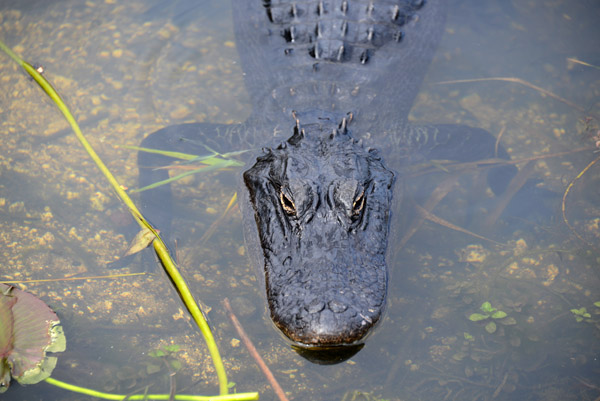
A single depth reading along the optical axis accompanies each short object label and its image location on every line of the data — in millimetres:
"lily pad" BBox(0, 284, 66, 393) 4621
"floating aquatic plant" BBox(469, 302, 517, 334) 6105
